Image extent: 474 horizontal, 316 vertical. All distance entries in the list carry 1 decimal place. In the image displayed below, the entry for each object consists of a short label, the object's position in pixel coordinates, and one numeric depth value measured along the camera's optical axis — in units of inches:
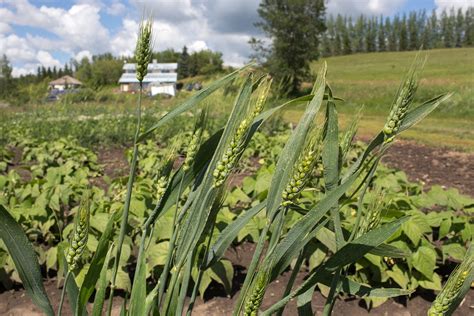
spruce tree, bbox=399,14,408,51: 3489.2
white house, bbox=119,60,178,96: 2110.6
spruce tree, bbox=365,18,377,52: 3599.9
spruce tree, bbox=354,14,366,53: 3629.4
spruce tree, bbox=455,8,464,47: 3516.2
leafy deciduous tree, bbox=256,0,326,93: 1301.7
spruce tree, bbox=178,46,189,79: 3195.1
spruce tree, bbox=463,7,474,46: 3331.7
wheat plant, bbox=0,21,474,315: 32.2
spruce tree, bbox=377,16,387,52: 3585.1
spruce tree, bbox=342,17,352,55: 3599.9
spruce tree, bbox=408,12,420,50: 3462.1
